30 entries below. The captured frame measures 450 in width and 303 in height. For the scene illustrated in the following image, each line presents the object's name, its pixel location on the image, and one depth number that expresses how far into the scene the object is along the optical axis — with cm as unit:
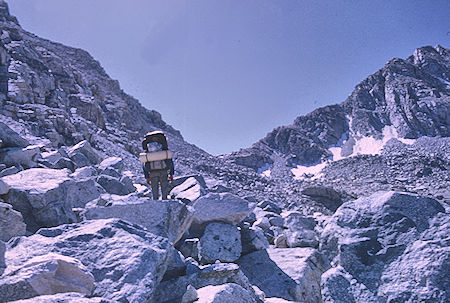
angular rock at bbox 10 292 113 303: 181
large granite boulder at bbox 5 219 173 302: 242
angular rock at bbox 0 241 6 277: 238
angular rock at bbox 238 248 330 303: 459
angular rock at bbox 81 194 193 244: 425
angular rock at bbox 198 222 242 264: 510
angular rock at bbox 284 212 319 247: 612
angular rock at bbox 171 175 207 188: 958
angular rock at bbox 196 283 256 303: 248
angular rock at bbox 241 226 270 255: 584
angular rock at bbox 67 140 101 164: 1320
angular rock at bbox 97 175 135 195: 792
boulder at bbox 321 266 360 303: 263
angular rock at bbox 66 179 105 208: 585
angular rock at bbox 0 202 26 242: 345
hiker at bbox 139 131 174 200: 602
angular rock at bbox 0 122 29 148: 765
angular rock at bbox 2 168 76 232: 447
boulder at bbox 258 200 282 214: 1309
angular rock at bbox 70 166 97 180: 824
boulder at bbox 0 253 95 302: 213
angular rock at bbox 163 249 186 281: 325
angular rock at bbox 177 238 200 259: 503
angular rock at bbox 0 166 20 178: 583
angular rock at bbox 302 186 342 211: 3348
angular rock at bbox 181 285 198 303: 256
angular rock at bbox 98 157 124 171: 1155
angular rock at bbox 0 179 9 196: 426
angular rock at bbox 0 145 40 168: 703
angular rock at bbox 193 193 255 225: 582
